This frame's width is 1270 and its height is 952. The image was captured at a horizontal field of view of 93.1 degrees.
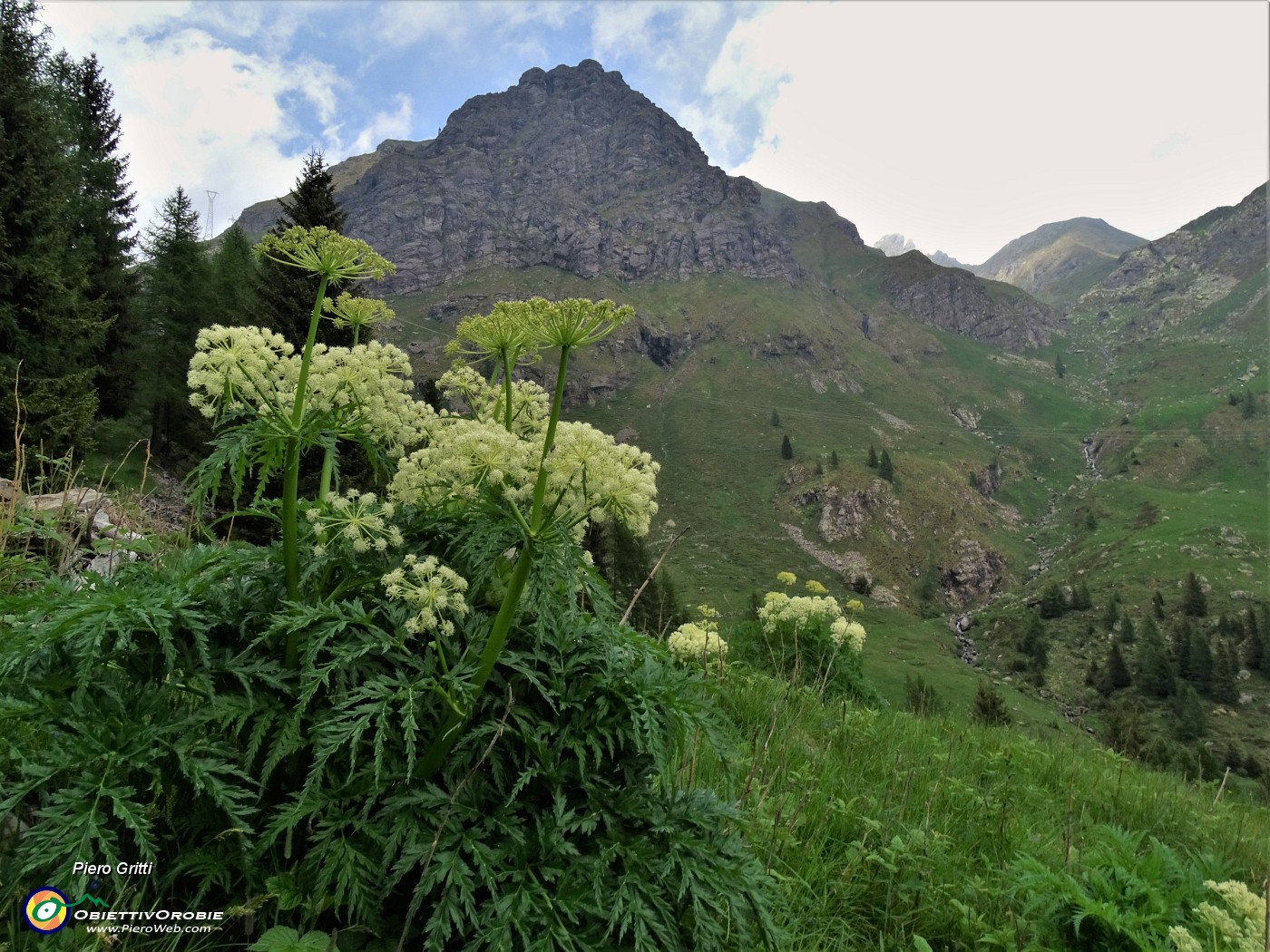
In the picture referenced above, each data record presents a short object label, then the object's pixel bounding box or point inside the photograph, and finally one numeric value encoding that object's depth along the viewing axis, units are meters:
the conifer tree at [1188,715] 116.44
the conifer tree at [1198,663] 139.62
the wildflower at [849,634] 11.95
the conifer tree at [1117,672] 135.62
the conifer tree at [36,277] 24.50
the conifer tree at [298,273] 31.34
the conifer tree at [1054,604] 172.00
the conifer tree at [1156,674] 132.50
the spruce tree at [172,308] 45.47
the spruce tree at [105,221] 39.84
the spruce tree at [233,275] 42.47
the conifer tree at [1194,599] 162.12
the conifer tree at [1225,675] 135.12
